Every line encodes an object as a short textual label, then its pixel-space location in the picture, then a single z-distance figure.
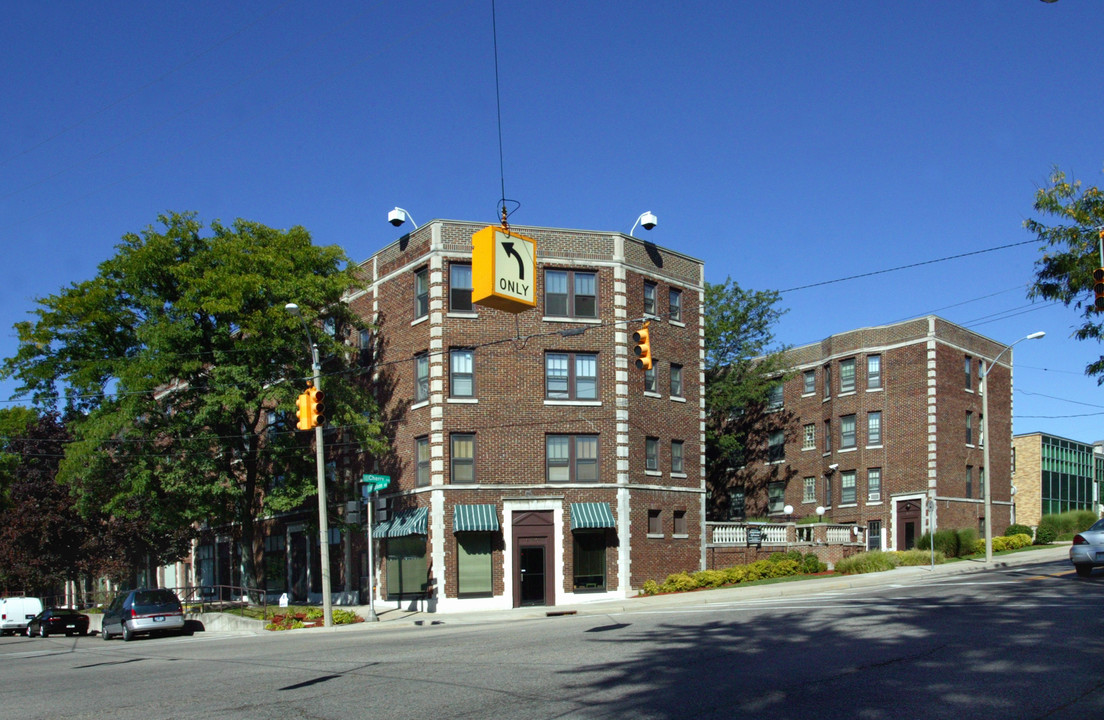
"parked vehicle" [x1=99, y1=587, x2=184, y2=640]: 31.78
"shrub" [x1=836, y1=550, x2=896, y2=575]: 38.66
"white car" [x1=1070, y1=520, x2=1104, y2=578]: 26.20
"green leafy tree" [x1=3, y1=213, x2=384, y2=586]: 35.19
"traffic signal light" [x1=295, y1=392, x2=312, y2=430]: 28.27
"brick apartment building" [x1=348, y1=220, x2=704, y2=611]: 36.41
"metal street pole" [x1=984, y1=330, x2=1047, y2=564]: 40.00
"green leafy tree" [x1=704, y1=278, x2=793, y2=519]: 53.00
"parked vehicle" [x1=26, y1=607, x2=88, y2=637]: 40.56
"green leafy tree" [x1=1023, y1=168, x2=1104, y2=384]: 28.25
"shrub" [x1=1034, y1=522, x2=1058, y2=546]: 52.12
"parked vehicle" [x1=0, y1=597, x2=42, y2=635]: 45.62
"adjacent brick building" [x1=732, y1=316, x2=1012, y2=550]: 53.50
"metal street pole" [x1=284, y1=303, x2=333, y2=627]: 30.98
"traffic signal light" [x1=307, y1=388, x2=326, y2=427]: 28.23
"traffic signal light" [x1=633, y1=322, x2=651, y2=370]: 23.61
